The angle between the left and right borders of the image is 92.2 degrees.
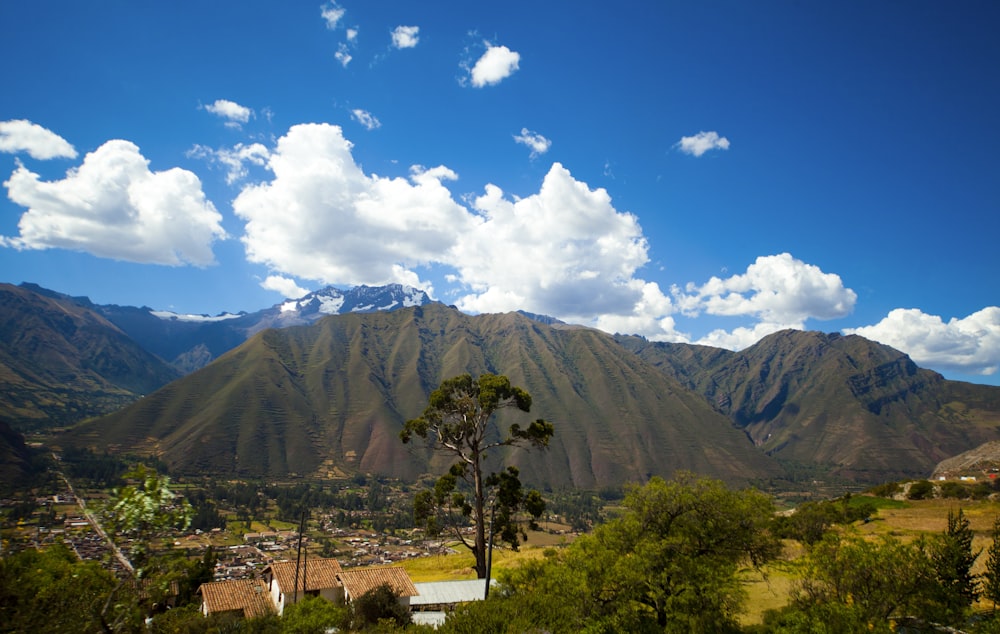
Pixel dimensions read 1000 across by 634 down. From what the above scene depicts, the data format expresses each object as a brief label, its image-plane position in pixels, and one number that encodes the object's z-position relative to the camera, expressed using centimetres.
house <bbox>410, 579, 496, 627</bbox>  3637
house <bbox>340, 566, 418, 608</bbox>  3891
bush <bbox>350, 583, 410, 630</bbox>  3375
